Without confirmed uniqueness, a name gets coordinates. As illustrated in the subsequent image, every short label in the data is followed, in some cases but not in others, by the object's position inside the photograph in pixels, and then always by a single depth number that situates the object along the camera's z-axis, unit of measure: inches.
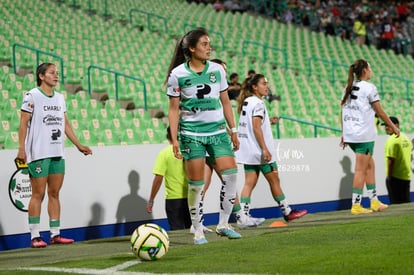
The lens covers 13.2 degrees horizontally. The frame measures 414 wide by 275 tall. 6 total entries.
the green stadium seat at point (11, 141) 957.3
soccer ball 558.0
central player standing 650.8
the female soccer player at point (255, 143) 851.1
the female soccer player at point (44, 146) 740.1
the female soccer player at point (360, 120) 920.5
